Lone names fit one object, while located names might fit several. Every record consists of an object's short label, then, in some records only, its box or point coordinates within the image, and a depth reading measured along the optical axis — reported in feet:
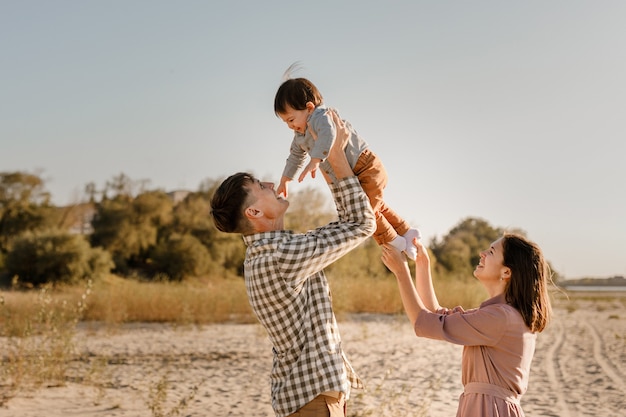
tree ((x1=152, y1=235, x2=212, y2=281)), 82.64
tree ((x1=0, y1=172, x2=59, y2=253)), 85.76
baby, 10.19
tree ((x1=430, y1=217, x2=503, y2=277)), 100.27
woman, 9.61
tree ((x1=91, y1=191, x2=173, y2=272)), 85.61
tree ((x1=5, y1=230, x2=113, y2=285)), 75.87
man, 8.70
